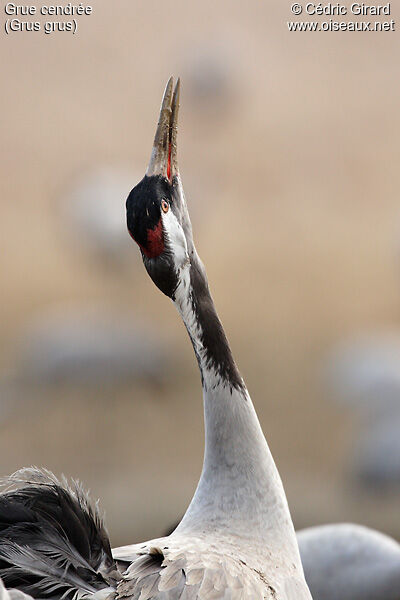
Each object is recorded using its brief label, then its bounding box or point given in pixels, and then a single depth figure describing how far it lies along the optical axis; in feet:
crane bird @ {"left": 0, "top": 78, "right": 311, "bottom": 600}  34.69
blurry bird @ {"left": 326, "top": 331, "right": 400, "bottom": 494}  54.68
